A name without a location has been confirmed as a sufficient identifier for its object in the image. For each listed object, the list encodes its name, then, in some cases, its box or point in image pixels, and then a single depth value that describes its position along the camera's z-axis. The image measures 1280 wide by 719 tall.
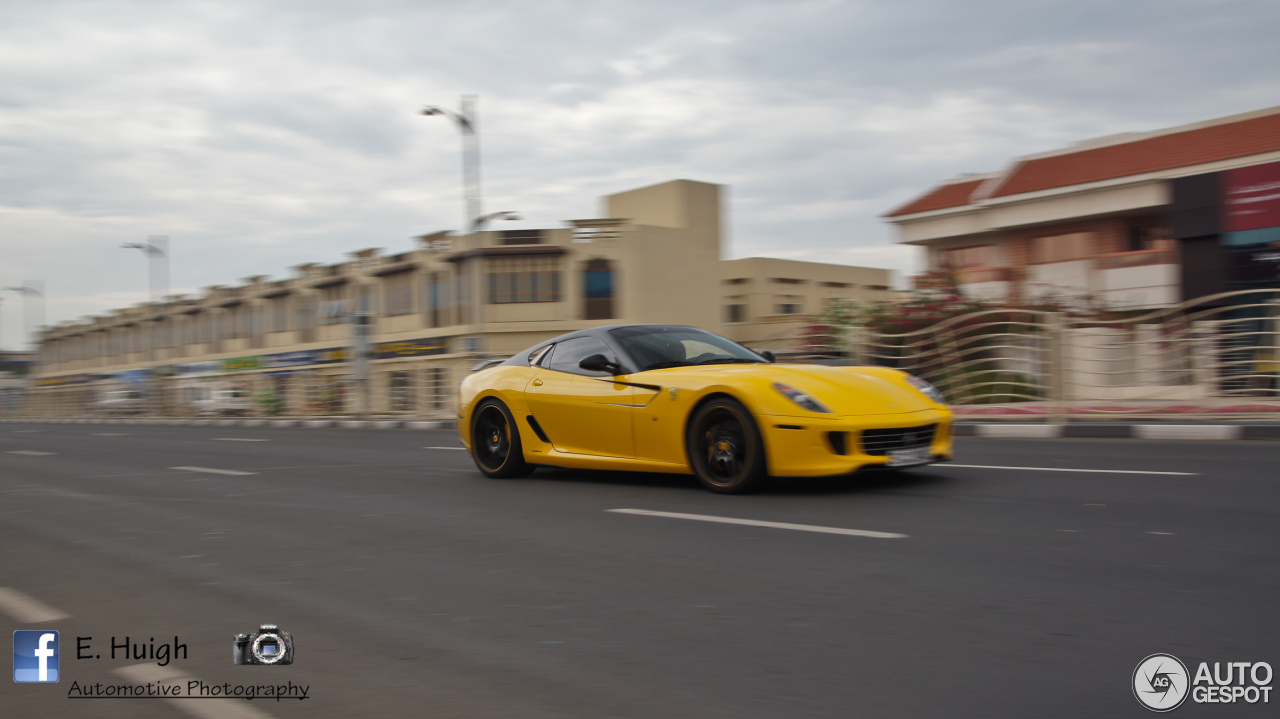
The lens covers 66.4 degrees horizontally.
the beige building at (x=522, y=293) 46.00
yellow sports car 6.32
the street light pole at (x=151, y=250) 48.28
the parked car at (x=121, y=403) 41.38
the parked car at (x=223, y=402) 33.50
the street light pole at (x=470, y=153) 27.59
